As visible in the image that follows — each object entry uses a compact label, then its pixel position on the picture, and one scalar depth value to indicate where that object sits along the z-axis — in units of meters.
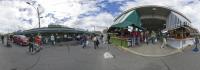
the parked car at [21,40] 12.04
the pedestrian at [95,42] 9.09
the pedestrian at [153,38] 9.72
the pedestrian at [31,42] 7.87
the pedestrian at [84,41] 9.53
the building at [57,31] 12.81
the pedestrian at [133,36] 8.57
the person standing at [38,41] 8.39
